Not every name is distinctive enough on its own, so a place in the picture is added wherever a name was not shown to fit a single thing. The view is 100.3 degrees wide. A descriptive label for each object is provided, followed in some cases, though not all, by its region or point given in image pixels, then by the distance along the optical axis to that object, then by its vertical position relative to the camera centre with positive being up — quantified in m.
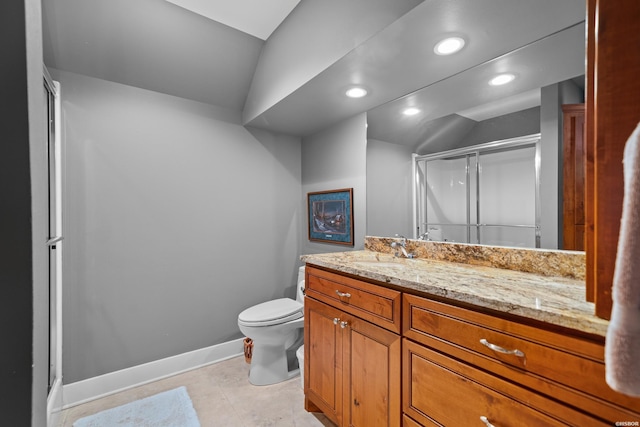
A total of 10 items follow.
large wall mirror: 1.16 +0.55
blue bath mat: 1.60 -1.27
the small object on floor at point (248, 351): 2.30 -1.20
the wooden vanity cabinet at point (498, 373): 0.65 -0.47
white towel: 0.39 -0.12
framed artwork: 2.33 -0.04
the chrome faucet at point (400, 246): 1.77 -0.24
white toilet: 1.93 -0.92
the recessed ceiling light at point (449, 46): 1.27 +0.81
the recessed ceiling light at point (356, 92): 1.78 +0.82
